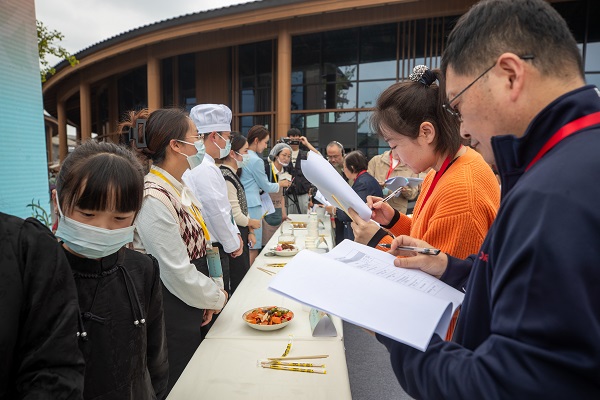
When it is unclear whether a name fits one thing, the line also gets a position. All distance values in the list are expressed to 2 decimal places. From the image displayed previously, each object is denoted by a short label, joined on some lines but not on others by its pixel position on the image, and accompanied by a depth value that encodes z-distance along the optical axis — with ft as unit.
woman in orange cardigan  3.75
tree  22.29
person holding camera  20.29
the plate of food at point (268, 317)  5.78
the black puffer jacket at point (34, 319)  2.54
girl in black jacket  3.78
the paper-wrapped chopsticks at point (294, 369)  4.78
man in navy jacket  1.63
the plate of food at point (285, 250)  10.48
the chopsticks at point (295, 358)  5.07
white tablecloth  4.39
